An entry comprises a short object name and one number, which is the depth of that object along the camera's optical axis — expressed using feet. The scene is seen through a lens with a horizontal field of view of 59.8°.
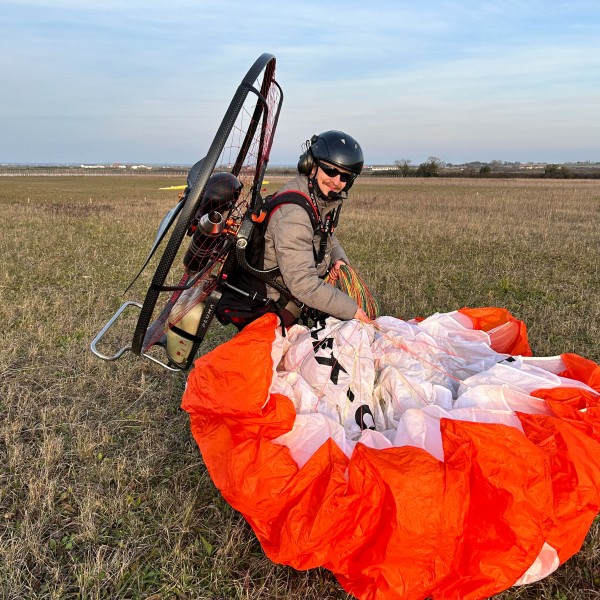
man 9.94
